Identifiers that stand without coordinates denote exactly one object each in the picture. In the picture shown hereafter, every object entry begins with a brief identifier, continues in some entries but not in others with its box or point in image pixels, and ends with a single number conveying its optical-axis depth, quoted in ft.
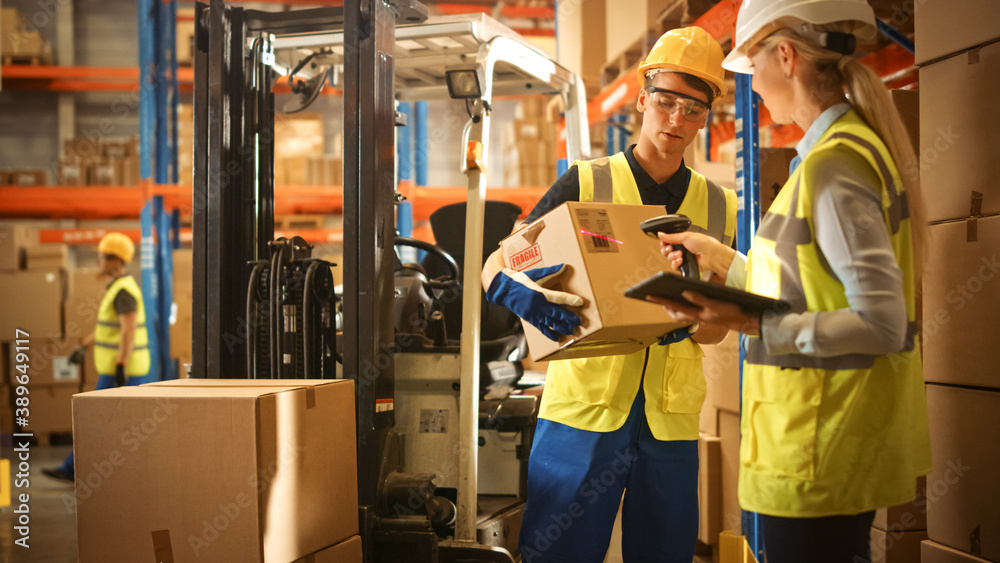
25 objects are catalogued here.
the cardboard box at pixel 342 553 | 7.64
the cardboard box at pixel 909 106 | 9.32
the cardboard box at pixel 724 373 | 12.30
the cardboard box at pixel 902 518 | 9.52
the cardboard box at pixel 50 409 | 29.50
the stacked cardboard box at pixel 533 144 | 32.89
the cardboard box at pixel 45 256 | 31.01
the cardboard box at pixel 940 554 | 7.25
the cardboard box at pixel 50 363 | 29.94
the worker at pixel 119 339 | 21.95
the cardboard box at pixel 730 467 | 12.46
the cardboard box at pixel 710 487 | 13.01
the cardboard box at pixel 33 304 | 30.96
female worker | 4.20
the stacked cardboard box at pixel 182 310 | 30.30
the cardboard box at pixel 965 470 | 6.95
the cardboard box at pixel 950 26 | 6.97
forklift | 9.18
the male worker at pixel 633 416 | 7.06
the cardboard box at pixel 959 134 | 6.93
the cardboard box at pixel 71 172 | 32.04
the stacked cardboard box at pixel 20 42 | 33.40
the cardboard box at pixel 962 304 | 6.93
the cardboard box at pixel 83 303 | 31.09
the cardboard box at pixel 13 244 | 30.37
